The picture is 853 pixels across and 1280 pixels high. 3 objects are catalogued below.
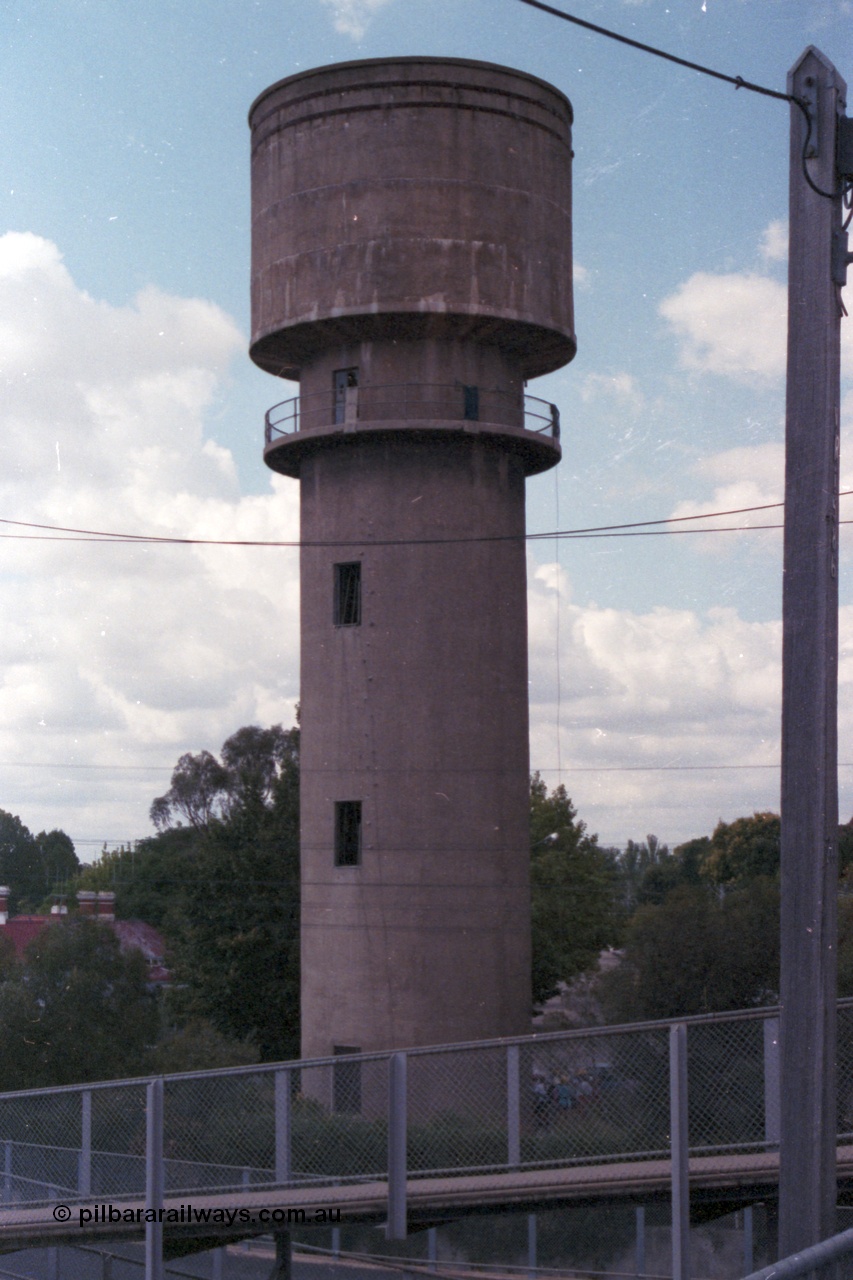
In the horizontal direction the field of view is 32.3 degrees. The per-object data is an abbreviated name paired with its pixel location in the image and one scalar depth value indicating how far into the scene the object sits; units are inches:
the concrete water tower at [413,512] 1051.9
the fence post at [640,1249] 674.8
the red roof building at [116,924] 2790.4
